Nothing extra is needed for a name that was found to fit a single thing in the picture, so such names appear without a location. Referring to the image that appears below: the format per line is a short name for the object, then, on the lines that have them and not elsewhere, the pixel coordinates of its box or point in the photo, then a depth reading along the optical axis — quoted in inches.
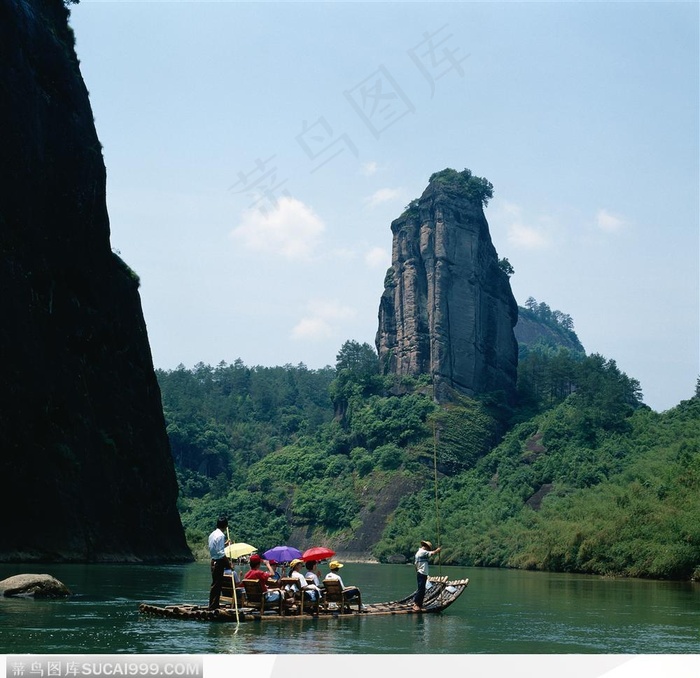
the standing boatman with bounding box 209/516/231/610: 1053.2
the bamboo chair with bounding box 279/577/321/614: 1081.4
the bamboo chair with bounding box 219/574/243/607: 1064.2
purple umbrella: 1191.1
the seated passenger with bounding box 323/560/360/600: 1119.0
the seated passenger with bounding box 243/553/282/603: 1058.7
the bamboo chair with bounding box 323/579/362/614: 1108.5
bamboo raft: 1018.7
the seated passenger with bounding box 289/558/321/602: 1086.4
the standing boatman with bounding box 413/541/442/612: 1188.5
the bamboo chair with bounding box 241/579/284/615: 1052.5
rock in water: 1284.4
